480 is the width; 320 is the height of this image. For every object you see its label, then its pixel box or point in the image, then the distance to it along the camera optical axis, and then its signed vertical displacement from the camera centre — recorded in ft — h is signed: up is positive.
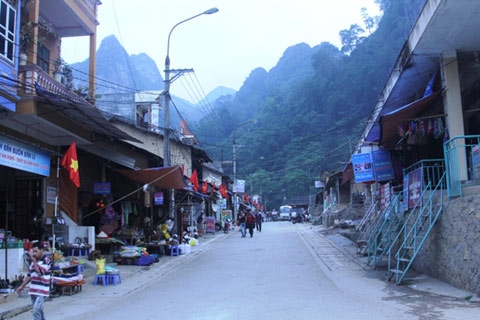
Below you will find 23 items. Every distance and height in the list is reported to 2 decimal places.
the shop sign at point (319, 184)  166.18 +8.15
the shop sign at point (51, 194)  44.59 +1.88
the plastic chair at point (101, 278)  37.88 -5.64
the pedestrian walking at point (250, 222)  93.19 -3.13
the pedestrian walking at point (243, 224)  95.14 -3.48
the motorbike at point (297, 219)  175.73 -4.94
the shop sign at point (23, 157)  33.55 +4.61
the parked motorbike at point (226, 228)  115.34 -5.07
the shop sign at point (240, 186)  153.19 +7.63
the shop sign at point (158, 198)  69.26 +1.85
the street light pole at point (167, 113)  62.31 +13.75
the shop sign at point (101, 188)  55.06 +2.90
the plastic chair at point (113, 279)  38.05 -5.76
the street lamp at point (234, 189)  141.20 +6.18
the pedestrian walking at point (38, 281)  21.84 -3.40
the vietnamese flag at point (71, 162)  38.42 +4.34
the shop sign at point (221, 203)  143.04 +1.71
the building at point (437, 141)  31.12 +6.42
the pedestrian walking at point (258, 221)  115.90 -3.52
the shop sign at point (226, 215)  132.29 -2.02
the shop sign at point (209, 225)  109.29 -4.01
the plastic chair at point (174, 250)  60.29 -5.47
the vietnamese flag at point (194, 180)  73.77 +4.78
